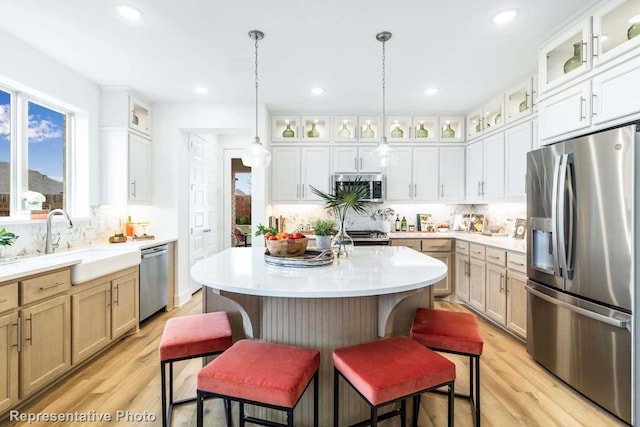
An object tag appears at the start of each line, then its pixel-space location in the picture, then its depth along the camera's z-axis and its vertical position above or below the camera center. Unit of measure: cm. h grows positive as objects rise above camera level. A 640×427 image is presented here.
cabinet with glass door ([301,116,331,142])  470 +124
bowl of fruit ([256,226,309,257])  196 -20
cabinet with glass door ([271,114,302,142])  470 +124
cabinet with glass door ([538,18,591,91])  225 +121
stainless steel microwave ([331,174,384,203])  465 +43
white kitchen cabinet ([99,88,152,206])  370 +77
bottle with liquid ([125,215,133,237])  396 -22
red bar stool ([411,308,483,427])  175 -68
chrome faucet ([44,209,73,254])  279 -14
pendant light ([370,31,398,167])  261 +49
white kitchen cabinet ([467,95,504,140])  393 +126
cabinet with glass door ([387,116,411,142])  476 +123
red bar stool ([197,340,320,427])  126 -67
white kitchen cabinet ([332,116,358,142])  471 +123
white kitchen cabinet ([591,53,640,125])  192 +76
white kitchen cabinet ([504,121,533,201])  340 +62
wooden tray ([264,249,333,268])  185 -29
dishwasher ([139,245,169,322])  347 -78
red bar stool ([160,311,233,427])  170 -70
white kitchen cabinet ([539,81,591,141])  225 +76
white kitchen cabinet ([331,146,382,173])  471 +75
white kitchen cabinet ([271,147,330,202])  470 +60
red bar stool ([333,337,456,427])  128 -67
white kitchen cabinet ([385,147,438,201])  476 +56
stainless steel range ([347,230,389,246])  437 -37
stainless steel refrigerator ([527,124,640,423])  189 -32
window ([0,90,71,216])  282 +55
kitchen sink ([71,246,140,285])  244 -43
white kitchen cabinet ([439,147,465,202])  476 +58
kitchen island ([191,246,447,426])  161 -54
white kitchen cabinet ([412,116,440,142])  477 +125
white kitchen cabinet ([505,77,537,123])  332 +125
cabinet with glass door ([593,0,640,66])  196 +119
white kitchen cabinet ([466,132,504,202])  389 +57
